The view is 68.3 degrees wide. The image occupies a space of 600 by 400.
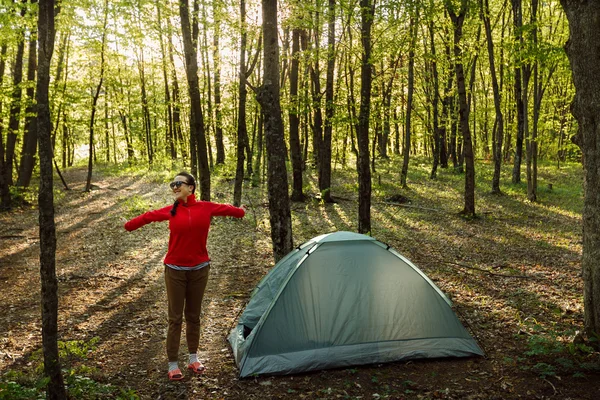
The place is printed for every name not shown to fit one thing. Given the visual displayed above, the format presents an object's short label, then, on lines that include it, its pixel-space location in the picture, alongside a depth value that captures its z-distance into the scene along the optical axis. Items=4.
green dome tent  5.77
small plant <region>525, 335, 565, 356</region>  5.71
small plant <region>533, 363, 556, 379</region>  5.23
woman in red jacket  5.37
